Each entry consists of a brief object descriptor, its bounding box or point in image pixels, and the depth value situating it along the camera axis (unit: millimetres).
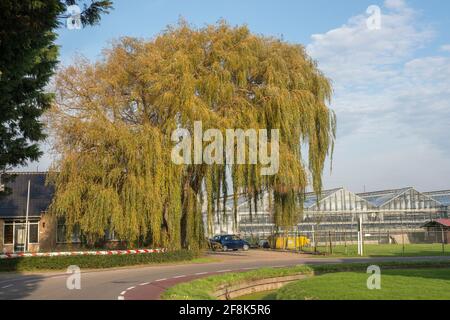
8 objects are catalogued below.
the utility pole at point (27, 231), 38109
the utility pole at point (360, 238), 34169
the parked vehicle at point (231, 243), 43438
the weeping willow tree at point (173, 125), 27906
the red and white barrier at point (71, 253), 25969
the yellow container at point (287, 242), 44000
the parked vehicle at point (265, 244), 46250
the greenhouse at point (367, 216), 51000
